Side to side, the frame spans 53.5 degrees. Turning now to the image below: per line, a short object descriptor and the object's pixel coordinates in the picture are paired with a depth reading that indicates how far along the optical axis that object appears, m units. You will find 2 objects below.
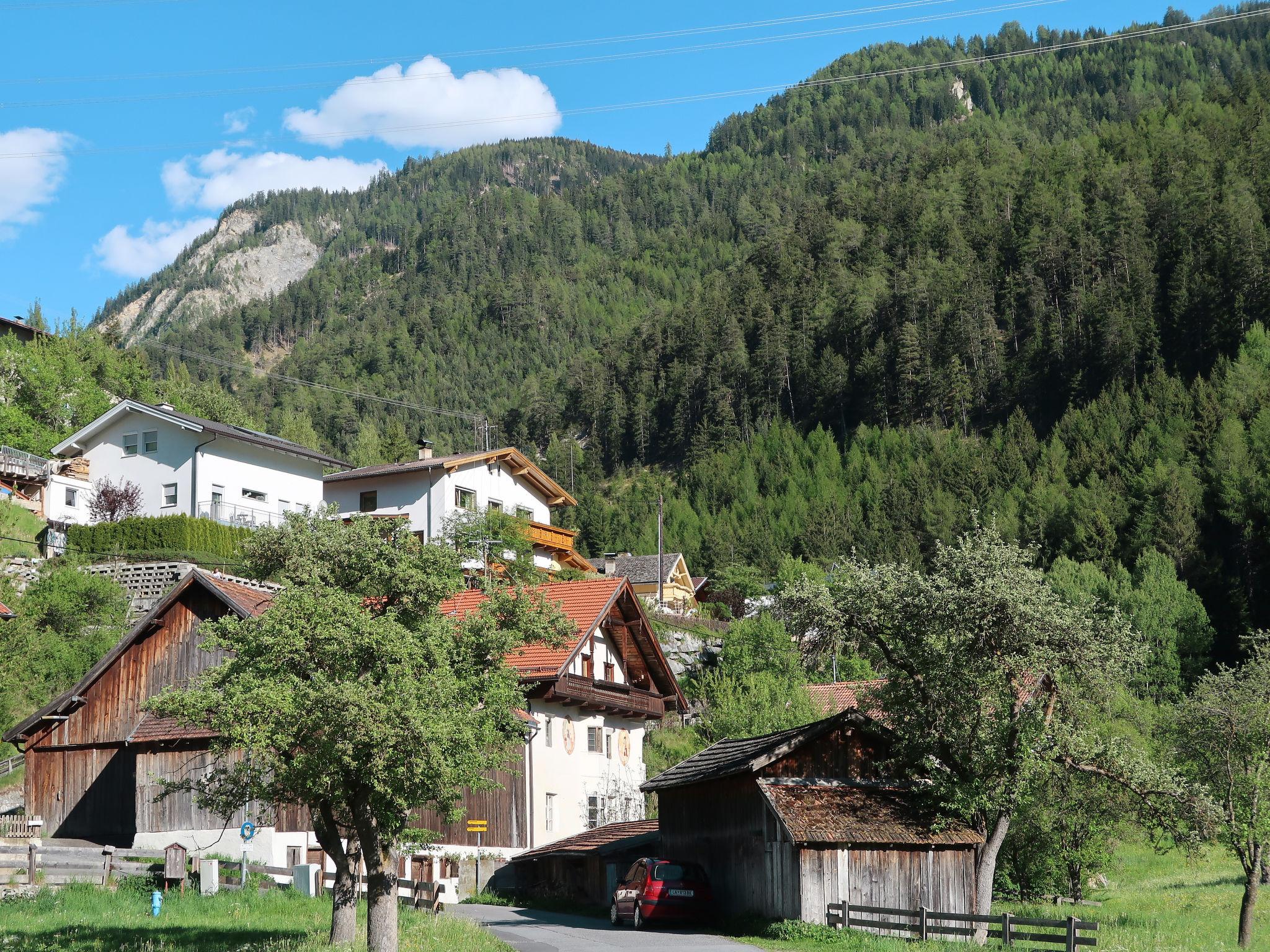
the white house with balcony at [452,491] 69.25
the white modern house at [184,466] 62.72
